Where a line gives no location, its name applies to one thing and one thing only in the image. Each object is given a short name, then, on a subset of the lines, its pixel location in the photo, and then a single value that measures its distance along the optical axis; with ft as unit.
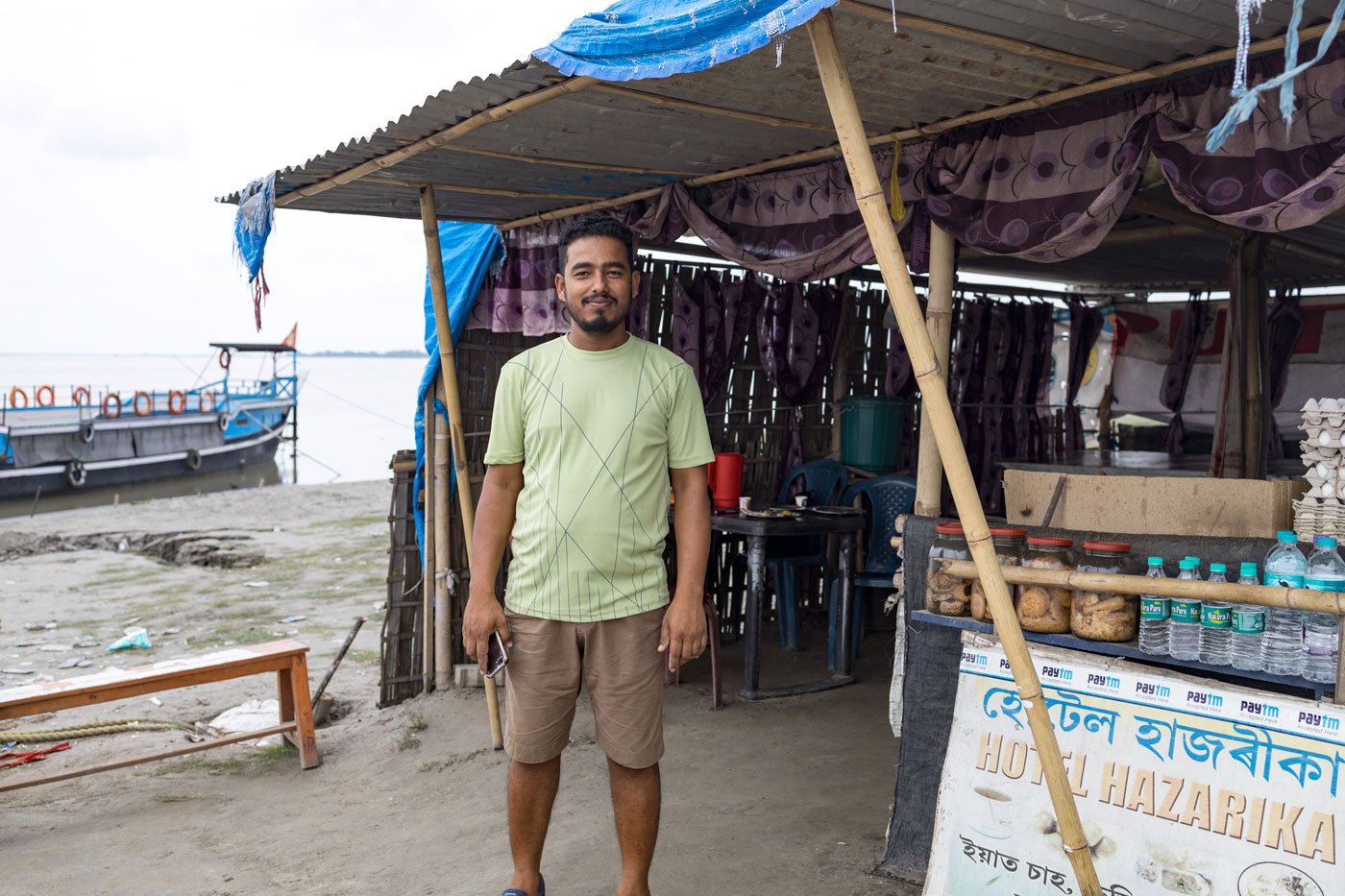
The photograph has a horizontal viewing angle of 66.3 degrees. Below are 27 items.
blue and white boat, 69.21
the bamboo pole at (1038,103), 9.68
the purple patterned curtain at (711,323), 20.86
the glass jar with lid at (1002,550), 9.50
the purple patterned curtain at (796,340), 21.97
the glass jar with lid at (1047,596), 9.02
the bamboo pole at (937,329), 12.25
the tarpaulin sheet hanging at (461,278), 19.34
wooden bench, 14.47
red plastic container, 17.90
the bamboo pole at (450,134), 10.76
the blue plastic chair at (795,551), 18.76
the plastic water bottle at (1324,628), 7.63
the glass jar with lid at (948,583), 9.78
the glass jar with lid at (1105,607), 8.65
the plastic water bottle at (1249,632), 7.91
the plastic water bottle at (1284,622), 7.85
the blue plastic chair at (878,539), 18.76
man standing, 8.74
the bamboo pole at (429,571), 19.26
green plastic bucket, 21.89
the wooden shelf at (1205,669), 7.84
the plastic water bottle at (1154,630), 8.45
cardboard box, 9.50
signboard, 7.45
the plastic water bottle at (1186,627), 8.22
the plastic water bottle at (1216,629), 8.14
